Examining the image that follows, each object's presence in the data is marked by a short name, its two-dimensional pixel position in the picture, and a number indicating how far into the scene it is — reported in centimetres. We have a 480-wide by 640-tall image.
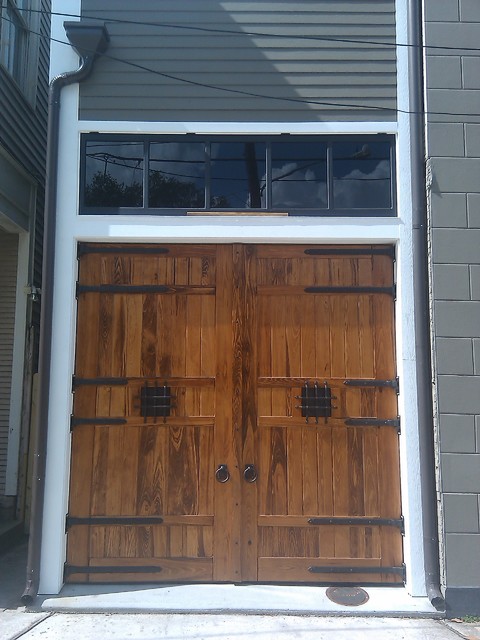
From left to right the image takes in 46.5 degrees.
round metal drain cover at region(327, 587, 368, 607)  390
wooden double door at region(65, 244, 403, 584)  413
